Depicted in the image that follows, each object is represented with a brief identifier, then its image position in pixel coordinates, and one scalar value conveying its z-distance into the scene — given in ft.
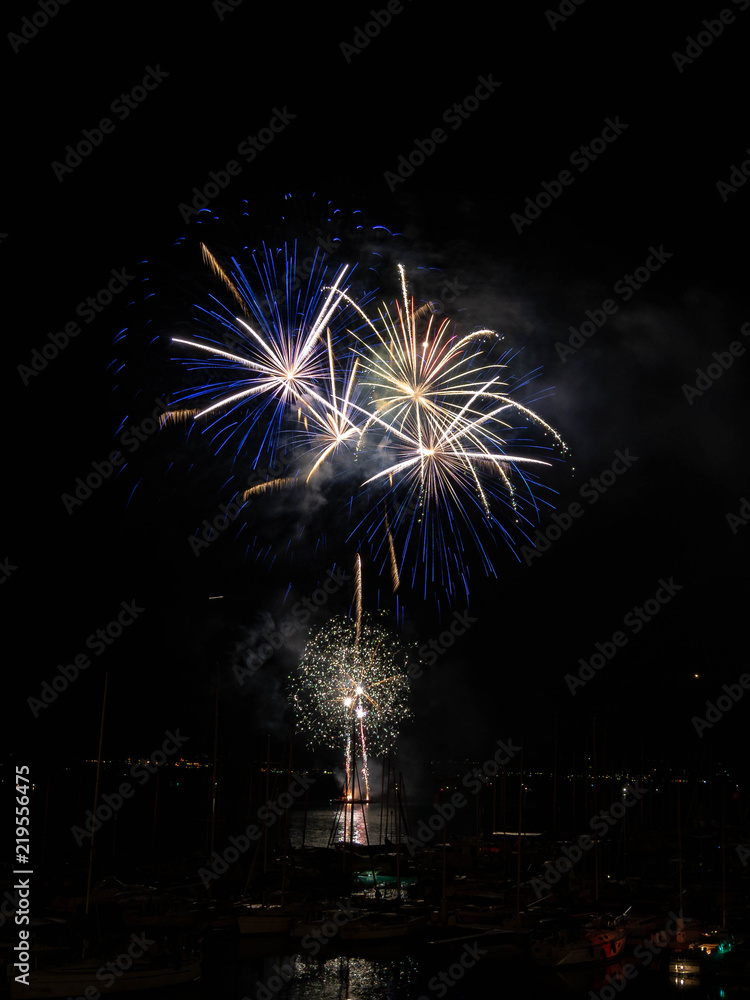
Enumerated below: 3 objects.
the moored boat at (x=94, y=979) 84.12
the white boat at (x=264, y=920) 115.14
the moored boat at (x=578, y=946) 103.24
